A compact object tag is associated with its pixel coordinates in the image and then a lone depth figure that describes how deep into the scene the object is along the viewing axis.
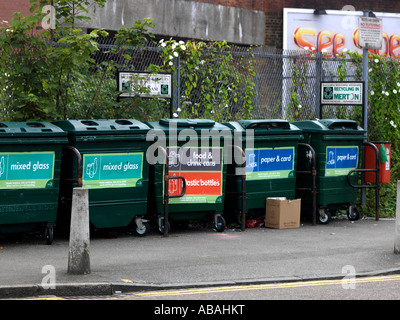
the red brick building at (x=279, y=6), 24.35
